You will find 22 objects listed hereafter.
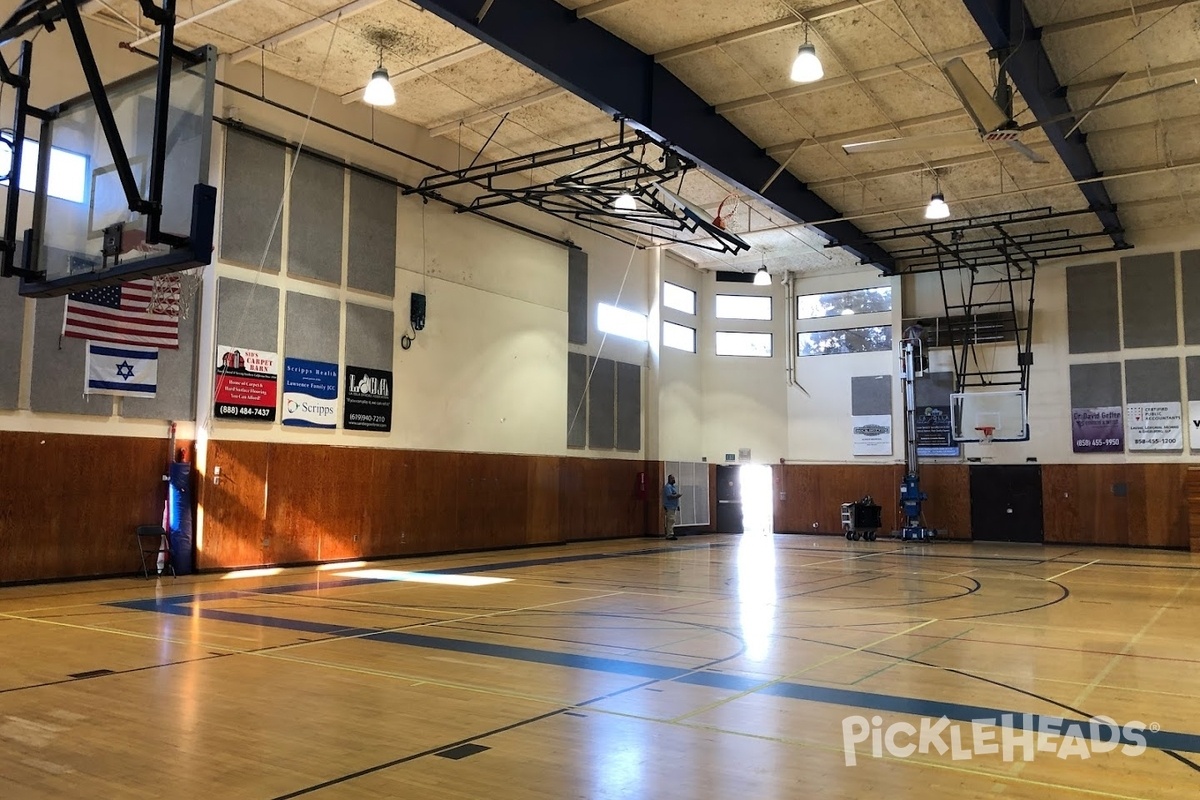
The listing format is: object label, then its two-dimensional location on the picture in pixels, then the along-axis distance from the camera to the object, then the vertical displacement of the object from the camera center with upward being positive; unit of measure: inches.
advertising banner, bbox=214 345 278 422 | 507.8 +48.5
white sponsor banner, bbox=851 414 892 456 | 908.6 +39.2
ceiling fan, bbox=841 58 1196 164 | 355.9 +158.7
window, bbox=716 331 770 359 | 978.1 +141.9
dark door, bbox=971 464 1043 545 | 842.2 -29.6
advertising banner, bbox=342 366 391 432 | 580.1 +45.6
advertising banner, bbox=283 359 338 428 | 545.0 +46.6
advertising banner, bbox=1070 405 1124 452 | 805.2 +41.4
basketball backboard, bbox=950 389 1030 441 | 800.9 +52.7
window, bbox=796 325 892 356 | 922.1 +141.0
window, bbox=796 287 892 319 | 929.5 +183.4
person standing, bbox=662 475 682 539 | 855.1 -31.1
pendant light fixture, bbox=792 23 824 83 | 381.4 +178.4
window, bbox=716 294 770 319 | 981.2 +185.0
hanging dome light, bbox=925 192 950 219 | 543.8 +165.9
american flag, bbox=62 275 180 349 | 458.3 +82.4
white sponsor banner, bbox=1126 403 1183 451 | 783.7 +44.2
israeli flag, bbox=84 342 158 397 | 461.7 +51.2
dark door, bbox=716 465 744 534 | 966.4 -33.6
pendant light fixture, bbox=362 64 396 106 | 418.9 +182.2
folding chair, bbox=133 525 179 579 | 476.4 -45.2
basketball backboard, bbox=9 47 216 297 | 232.4 +79.0
